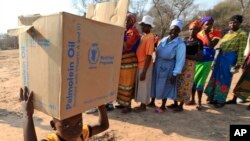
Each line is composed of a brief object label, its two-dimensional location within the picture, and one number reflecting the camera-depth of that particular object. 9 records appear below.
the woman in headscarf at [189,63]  5.25
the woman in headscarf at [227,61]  5.38
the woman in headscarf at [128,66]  5.00
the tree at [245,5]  30.78
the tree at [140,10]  37.42
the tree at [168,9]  33.97
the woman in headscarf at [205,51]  5.38
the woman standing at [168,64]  4.97
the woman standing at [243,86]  5.91
